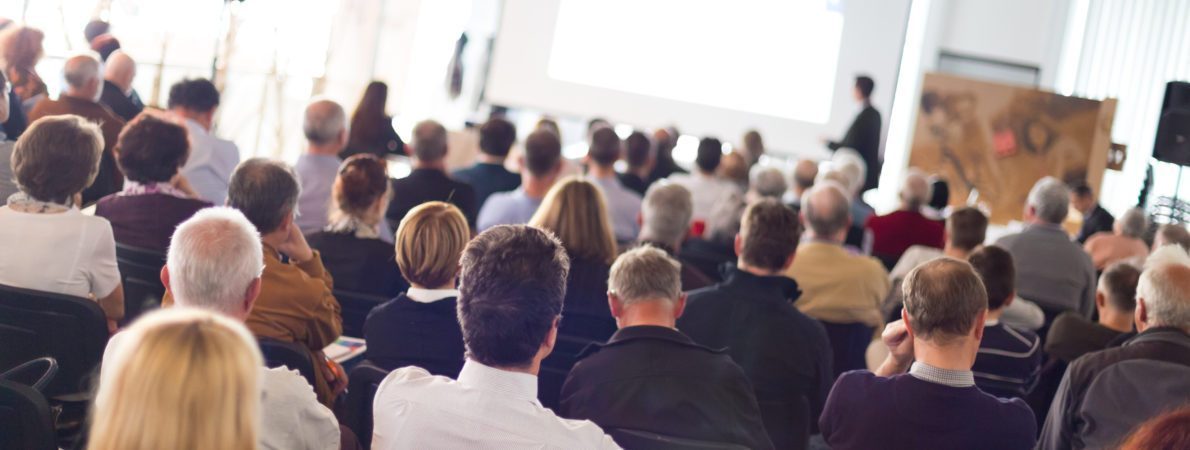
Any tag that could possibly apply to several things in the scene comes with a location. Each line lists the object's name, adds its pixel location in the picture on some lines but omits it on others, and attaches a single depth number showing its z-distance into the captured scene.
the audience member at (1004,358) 3.60
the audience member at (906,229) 6.35
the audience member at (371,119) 6.87
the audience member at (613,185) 5.95
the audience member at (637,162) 7.02
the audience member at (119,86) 6.07
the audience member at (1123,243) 6.32
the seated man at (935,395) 2.57
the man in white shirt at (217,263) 2.38
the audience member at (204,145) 5.18
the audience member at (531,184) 5.19
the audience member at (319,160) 5.07
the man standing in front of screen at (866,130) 9.30
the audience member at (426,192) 5.31
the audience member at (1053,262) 5.26
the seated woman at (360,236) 3.75
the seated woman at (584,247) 3.71
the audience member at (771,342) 3.39
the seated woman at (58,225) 3.02
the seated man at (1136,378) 2.99
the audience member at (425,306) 2.85
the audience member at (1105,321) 3.98
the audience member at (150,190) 3.60
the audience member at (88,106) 5.11
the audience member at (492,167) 6.16
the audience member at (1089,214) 7.88
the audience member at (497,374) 2.00
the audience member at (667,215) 4.56
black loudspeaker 7.64
